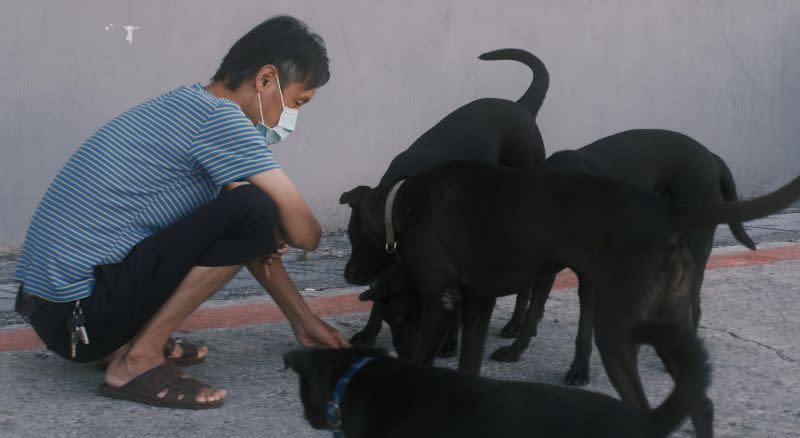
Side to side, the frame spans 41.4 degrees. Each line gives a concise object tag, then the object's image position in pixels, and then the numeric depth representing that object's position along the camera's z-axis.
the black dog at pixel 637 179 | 3.29
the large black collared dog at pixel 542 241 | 2.63
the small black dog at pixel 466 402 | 1.98
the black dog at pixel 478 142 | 3.54
